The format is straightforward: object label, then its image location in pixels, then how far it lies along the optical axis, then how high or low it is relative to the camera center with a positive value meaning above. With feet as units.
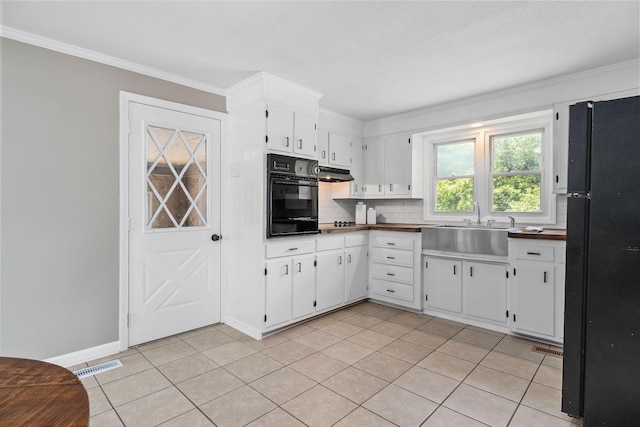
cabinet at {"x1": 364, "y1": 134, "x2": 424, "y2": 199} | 14.47 +1.95
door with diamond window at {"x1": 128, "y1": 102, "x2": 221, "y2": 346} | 9.66 -0.44
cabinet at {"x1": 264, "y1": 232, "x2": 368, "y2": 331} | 10.62 -2.41
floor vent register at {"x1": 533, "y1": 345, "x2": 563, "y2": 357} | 9.21 -3.99
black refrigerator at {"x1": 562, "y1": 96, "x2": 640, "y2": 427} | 5.57 -0.97
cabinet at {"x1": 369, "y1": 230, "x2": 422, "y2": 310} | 12.76 -2.36
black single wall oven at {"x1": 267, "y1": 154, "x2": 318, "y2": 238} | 10.48 +0.46
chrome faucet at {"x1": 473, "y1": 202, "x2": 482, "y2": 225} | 13.28 +0.02
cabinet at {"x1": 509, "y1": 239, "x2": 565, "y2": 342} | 9.64 -2.30
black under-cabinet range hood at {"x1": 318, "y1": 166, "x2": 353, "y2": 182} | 13.63 +1.49
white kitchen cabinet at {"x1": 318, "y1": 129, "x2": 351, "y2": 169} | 13.70 +2.62
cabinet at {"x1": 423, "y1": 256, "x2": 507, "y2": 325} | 10.91 -2.73
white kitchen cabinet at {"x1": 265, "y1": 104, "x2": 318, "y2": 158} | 10.55 +2.63
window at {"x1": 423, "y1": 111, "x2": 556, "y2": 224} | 12.02 +1.64
